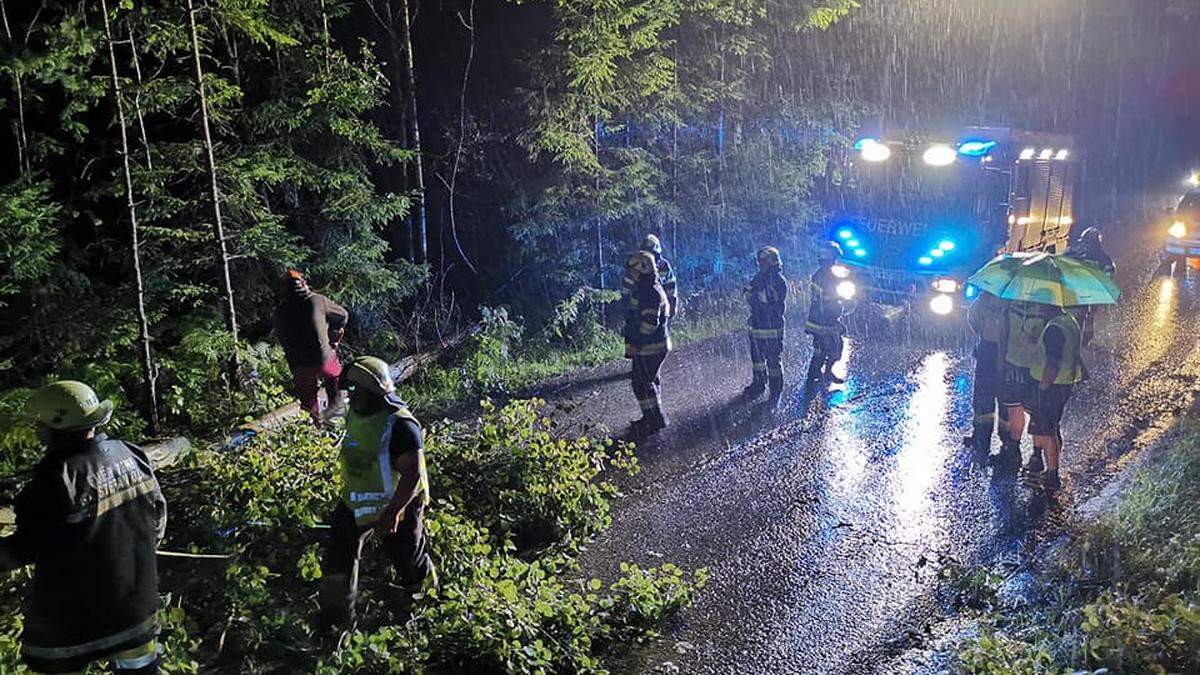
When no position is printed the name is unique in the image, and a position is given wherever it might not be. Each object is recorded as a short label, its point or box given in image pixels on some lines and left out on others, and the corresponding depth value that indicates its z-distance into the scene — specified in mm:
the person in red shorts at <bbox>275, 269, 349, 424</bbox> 7195
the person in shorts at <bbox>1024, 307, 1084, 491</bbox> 6738
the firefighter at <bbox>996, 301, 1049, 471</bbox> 6906
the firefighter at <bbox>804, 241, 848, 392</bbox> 9703
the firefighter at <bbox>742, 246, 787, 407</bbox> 9383
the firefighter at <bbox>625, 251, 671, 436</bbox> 8461
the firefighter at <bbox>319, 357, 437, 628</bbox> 4523
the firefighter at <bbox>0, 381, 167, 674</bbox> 3344
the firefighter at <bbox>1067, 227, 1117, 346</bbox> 11242
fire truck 12180
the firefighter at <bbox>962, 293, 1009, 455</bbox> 7359
